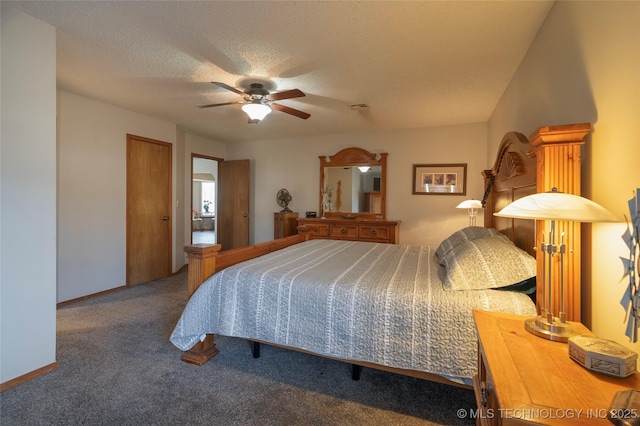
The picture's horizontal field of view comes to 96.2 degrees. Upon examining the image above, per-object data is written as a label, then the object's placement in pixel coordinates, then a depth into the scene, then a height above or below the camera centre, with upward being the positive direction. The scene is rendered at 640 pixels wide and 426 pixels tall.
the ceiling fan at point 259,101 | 2.62 +1.02
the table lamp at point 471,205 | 3.16 +0.06
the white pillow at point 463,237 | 2.29 -0.22
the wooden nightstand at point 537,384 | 0.72 -0.50
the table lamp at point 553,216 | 0.97 -0.02
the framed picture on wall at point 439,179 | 4.30 +0.48
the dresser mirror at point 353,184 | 4.74 +0.42
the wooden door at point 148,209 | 3.95 -0.03
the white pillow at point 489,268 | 1.59 -0.33
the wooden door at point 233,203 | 5.64 +0.09
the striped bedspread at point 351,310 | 1.50 -0.60
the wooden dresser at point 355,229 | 4.40 -0.32
